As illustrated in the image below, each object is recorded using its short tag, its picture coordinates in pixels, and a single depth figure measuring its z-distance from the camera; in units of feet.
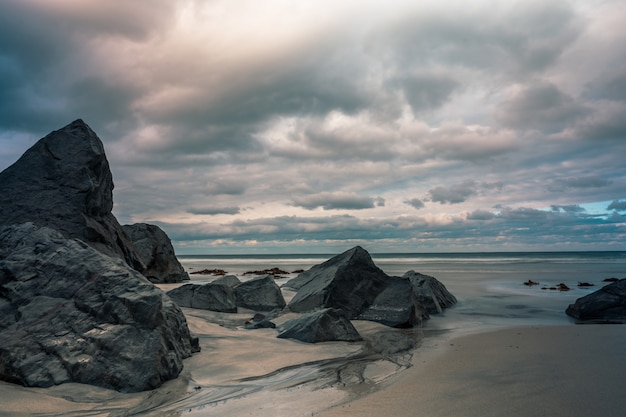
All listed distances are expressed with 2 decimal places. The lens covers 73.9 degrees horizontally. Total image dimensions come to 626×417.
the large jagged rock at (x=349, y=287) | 33.71
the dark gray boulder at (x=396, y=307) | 31.14
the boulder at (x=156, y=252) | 63.21
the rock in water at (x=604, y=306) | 35.24
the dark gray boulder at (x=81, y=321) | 14.90
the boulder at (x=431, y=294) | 39.29
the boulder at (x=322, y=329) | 23.63
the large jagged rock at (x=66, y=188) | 26.18
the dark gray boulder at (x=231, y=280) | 49.38
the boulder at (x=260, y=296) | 39.78
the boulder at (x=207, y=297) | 36.55
